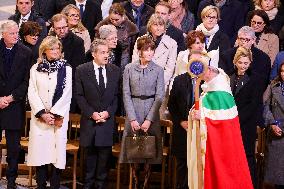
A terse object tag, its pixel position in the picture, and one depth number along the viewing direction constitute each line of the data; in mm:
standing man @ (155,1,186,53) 19113
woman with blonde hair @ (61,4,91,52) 19353
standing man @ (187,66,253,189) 14212
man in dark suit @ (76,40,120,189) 17141
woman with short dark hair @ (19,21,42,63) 18479
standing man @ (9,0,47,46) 19733
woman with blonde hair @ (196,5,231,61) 18719
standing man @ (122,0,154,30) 20099
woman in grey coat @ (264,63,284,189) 17254
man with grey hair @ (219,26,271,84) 17874
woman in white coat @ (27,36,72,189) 17071
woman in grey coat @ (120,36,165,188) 17085
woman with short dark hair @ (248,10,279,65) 18986
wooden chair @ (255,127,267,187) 18099
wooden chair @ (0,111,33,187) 18243
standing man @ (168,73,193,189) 16522
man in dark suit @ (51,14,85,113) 18663
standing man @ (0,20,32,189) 17451
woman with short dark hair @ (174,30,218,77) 16353
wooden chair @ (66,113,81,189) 17803
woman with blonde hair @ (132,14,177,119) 18240
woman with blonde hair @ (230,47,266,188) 16930
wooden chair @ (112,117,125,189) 17733
